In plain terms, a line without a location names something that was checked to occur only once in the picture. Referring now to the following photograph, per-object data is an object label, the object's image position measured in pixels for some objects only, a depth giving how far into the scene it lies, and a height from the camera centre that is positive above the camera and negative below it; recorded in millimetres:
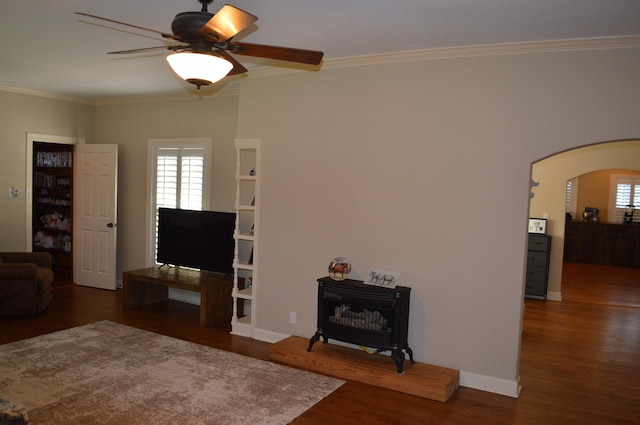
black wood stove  4043 -1032
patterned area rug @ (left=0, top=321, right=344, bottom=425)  3322 -1557
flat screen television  5789 -630
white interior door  7004 -470
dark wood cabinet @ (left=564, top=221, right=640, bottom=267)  11312 -838
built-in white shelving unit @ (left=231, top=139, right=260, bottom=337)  5145 -492
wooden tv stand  5508 -1203
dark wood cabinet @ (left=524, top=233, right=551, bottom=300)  7426 -921
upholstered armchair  5445 -1248
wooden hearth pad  3812 -1438
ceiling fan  2453 +806
